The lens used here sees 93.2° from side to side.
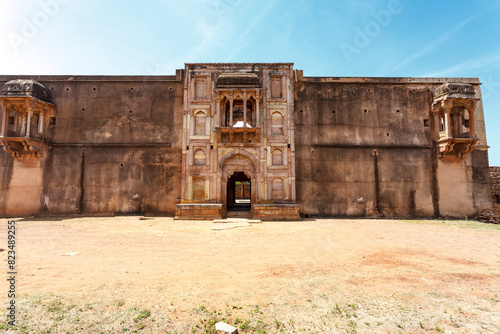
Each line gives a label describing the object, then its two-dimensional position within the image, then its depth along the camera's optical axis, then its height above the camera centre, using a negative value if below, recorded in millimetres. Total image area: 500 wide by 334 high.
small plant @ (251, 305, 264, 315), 3063 -1600
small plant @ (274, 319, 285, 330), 2754 -1612
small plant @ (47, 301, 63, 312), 3002 -1526
